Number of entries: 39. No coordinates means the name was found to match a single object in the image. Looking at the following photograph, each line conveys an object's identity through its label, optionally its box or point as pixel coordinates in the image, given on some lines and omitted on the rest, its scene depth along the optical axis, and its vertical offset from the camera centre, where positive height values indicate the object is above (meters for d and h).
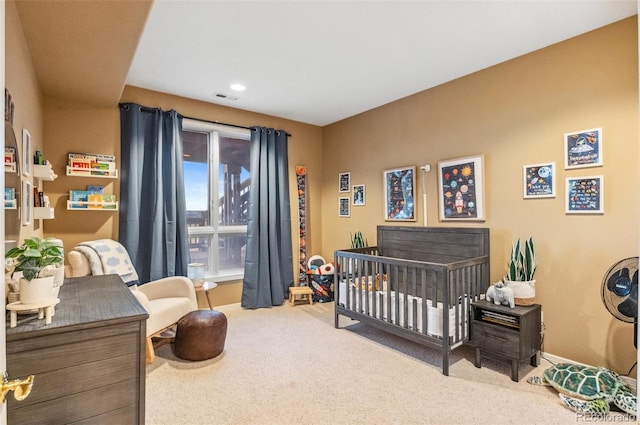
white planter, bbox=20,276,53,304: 1.20 -0.26
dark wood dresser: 1.10 -0.52
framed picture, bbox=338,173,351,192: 4.52 +0.44
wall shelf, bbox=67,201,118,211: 3.00 +0.10
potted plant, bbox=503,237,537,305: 2.54 -0.48
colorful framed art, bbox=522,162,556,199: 2.61 +0.25
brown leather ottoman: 2.66 -0.97
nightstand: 2.36 -0.89
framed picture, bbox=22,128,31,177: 2.00 +0.41
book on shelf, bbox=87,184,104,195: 3.16 +0.26
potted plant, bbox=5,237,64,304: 1.20 -0.18
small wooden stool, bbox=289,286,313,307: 4.22 -0.99
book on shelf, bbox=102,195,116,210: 3.13 +0.14
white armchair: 2.65 -0.73
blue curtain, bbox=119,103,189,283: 3.33 +0.24
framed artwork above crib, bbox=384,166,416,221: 3.67 +0.22
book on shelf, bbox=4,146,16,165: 1.50 +0.30
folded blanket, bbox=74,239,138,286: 2.73 -0.36
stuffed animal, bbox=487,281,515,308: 2.53 -0.64
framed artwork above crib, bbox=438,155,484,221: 3.06 +0.23
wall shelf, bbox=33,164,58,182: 2.35 +0.33
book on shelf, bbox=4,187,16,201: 1.52 +0.12
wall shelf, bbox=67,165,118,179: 3.00 +0.41
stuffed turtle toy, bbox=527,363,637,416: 1.98 -1.11
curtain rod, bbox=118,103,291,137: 3.34 +1.11
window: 3.97 +0.26
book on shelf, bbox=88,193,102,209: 3.07 +0.15
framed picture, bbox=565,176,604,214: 2.38 +0.12
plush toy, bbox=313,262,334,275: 4.39 -0.73
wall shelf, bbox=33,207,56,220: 2.28 +0.04
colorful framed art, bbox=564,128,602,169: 2.39 +0.46
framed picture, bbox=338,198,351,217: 4.52 +0.09
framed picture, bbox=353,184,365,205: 4.32 +0.25
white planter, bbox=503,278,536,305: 2.54 -0.61
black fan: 2.00 -0.48
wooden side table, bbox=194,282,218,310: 3.43 -0.73
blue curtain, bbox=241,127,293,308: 4.12 -0.14
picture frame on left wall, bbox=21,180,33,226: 1.94 +0.10
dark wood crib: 2.59 -0.62
